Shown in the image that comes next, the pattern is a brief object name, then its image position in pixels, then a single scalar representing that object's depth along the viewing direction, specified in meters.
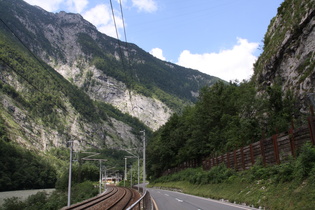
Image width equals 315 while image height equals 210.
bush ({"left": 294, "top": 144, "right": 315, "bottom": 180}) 13.39
